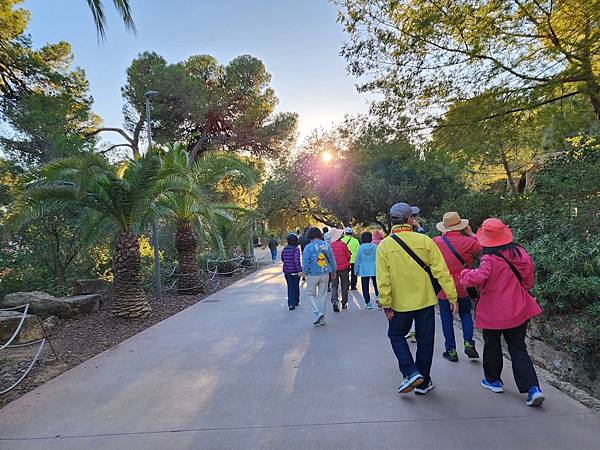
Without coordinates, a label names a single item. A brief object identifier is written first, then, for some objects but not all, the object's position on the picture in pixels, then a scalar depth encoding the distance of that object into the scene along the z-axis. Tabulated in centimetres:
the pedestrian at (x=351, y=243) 1013
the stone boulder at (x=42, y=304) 867
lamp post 1069
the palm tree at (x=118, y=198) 775
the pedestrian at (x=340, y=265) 833
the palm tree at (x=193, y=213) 1145
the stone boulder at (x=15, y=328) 689
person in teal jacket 865
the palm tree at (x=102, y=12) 439
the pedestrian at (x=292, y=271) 883
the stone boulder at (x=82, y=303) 905
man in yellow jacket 377
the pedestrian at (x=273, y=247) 2398
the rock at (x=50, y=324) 786
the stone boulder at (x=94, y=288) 1088
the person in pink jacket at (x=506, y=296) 358
